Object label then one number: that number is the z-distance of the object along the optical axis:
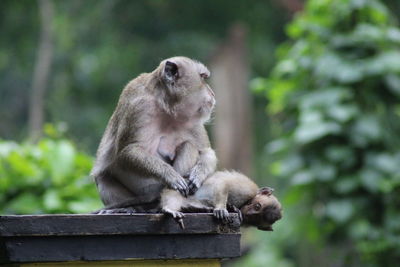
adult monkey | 9.80
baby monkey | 9.27
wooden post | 7.90
